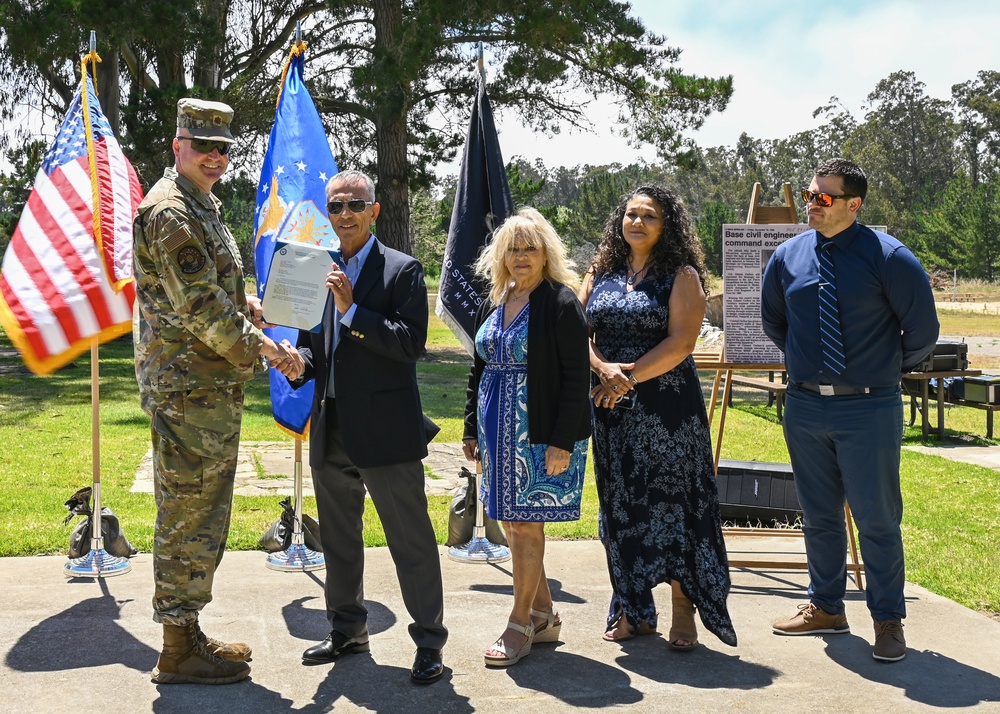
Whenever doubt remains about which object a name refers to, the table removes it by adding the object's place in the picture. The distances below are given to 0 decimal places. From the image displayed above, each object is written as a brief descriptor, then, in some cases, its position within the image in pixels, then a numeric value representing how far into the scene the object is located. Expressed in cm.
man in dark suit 404
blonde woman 421
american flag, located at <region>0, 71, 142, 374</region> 508
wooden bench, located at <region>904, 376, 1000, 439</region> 1121
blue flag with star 560
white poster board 573
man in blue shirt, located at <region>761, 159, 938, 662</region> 443
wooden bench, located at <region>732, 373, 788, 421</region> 1166
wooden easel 557
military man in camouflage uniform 384
